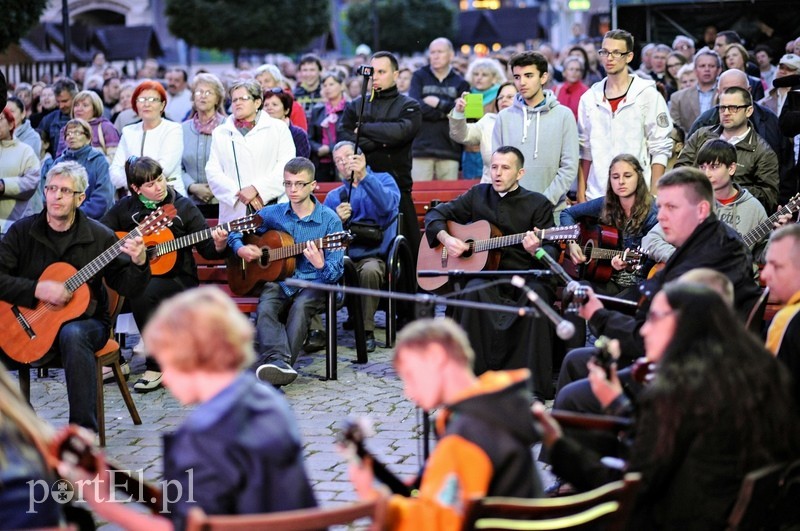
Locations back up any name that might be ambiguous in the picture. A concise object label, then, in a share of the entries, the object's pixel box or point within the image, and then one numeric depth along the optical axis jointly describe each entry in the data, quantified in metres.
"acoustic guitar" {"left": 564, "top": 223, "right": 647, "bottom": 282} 8.59
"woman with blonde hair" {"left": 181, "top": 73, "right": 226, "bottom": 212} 11.02
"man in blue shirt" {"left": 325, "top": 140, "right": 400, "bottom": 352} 10.26
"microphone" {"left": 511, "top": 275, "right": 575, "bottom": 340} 5.04
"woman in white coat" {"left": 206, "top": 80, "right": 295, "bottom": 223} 10.23
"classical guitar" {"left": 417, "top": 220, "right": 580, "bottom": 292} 8.84
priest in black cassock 8.66
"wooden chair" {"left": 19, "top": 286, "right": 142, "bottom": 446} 7.56
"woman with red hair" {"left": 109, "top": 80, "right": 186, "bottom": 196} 10.61
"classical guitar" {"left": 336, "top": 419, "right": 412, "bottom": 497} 3.87
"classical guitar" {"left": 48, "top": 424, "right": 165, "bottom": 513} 4.00
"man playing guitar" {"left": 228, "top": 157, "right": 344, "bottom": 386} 9.02
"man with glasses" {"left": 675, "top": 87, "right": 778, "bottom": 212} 9.48
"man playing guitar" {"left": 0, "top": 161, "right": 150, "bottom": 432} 7.49
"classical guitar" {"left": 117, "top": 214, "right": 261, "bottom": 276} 8.94
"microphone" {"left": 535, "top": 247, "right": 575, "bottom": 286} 6.20
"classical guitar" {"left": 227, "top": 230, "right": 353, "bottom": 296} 9.22
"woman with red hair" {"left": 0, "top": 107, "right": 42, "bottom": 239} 11.53
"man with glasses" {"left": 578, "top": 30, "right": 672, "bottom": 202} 9.98
